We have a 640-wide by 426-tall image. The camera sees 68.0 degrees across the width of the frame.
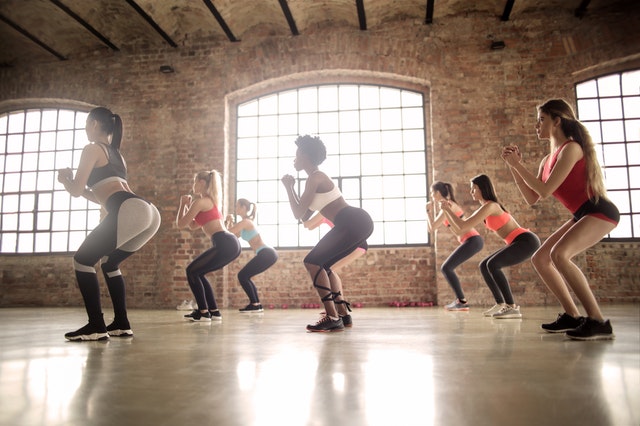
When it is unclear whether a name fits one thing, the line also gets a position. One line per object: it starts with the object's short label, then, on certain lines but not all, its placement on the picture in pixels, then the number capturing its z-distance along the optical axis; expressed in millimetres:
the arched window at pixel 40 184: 8812
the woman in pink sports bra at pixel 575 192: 2820
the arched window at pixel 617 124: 7578
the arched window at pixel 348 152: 7961
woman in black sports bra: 3078
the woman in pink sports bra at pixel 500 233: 4754
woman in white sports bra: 3523
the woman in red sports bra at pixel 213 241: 4781
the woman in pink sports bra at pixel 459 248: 5883
